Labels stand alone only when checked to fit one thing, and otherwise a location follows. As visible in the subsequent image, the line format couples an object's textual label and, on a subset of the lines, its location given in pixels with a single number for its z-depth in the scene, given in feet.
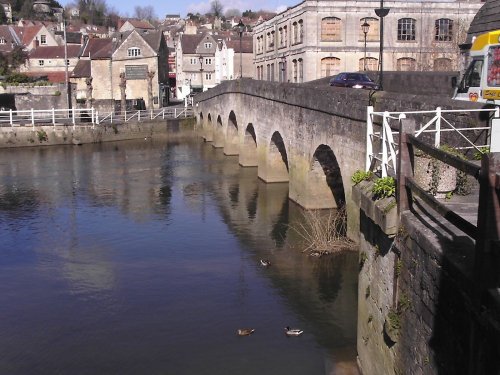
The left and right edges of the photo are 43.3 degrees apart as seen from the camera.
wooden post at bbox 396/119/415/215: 25.68
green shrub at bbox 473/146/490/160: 33.58
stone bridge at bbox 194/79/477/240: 54.13
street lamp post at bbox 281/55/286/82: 176.76
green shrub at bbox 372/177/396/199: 28.13
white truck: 54.85
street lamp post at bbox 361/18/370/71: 104.03
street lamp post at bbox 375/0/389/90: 64.38
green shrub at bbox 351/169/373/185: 33.04
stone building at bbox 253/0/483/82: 153.89
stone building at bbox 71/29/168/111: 213.05
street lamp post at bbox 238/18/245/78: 116.67
